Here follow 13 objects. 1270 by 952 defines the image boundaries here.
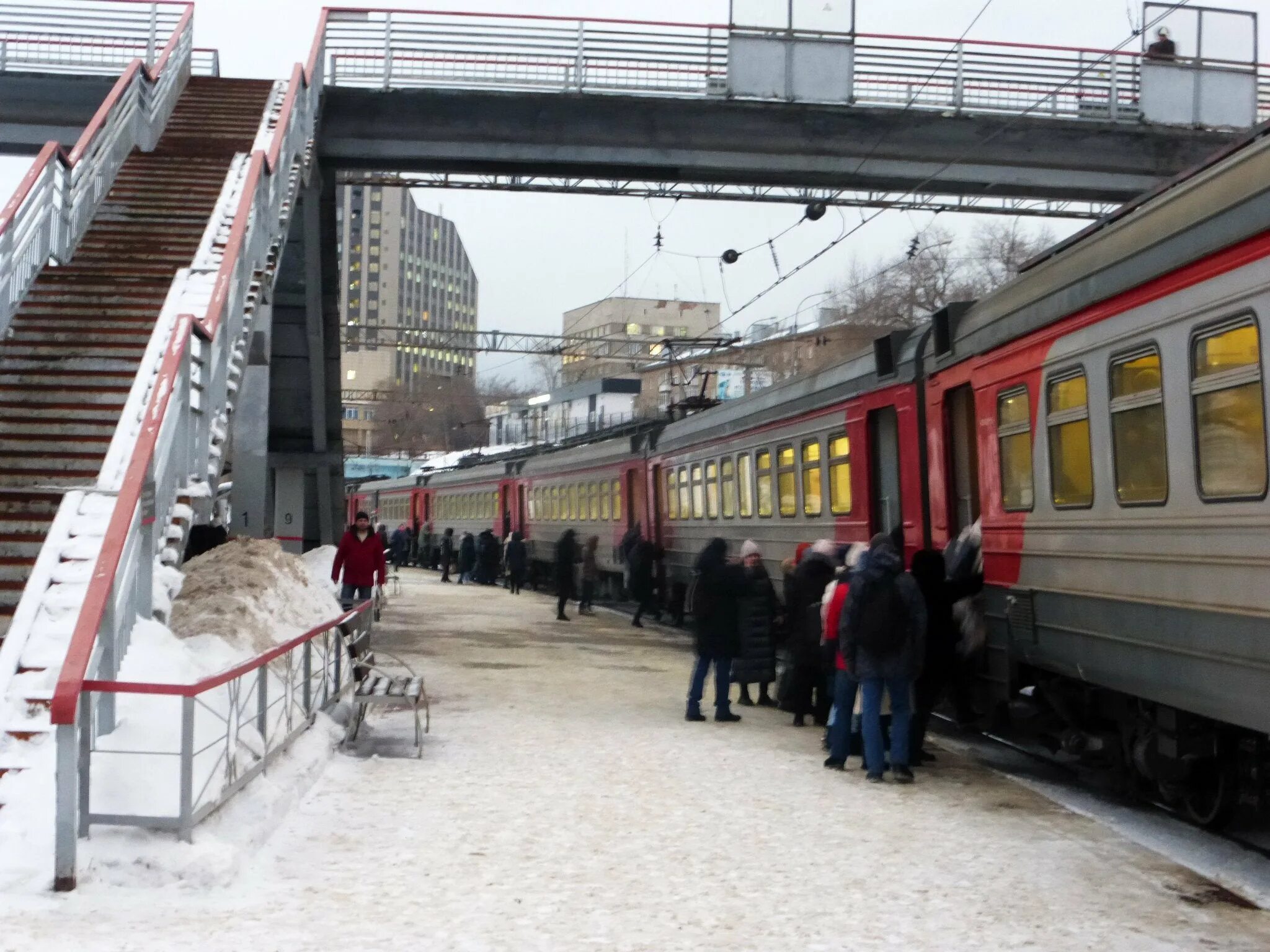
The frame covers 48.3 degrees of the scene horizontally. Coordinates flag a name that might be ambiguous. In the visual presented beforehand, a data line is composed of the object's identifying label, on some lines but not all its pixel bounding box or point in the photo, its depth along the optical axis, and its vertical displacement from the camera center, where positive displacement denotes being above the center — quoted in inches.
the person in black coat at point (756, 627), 509.0 -30.5
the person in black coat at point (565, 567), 965.2 -14.8
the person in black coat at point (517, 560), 1307.8 -13.2
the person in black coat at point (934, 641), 397.7 -28.3
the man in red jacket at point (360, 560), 636.7 -5.7
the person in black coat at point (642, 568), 941.8 -15.8
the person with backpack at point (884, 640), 371.6 -25.9
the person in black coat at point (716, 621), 486.9 -26.6
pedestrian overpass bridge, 587.5 +245.3
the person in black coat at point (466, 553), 1489.9 -7.2
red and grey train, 268.8 +16.5
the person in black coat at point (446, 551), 1552.7 -4.5
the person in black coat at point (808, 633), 480.4 -30.4
